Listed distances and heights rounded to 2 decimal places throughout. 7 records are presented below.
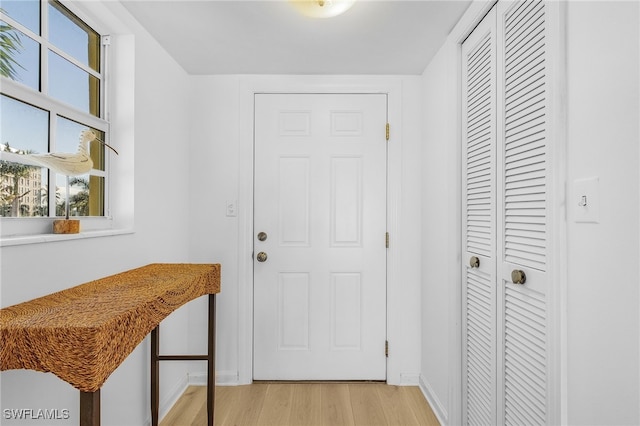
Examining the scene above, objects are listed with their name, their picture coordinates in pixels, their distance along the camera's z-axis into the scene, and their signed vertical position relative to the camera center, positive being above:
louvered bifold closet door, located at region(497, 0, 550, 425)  1.30 +0.01
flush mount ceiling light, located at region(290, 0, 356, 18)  1.59 +0.85
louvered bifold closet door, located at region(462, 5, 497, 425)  1.67 -0.05
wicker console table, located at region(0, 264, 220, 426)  0.84 -0.28
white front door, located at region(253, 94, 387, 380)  2.71 -0.18
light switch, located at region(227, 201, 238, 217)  2.69 +0.02
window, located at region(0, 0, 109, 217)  1.31 +0.41
